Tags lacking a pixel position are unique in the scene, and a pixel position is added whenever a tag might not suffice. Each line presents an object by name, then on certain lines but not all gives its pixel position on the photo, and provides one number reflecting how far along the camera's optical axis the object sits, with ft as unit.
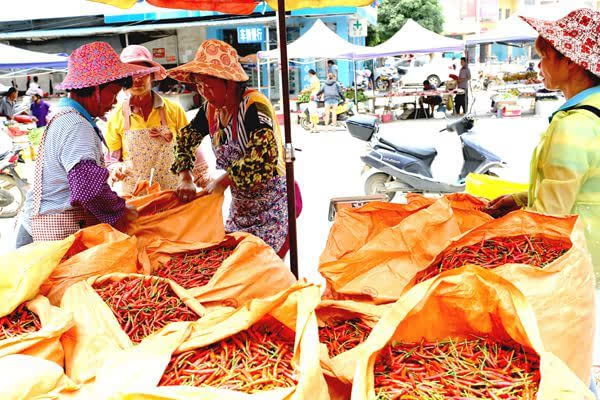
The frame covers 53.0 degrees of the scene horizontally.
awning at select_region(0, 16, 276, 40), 57.52
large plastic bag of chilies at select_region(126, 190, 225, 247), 8.53
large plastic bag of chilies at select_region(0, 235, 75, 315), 6.03
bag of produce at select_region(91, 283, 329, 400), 4.33
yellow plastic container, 14.01
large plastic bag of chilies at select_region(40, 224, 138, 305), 6.74
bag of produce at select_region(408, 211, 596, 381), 5.54
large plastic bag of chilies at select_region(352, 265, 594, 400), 4.53
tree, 104.88
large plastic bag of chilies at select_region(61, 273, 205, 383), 5.57
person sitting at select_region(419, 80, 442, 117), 54.75
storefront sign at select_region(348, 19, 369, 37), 71.00
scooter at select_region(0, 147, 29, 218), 24.94
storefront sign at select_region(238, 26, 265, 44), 65.67
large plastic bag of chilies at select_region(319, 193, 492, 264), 8.48
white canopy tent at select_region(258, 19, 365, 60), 52.39
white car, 73.56
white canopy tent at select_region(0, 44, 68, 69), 39.95
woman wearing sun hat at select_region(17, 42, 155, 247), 7.59
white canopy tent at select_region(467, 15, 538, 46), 51.98
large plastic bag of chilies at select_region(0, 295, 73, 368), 5.28
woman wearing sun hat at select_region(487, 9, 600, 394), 7.29
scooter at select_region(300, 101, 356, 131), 50.65
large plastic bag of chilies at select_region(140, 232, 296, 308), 6.90
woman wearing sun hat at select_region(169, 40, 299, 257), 8.91
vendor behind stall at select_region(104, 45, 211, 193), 12.07
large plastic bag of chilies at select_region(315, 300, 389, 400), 5.52
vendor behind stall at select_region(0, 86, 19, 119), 40.73
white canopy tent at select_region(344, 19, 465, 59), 49.29
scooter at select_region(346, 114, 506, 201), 21.49
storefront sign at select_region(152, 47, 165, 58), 68.74
